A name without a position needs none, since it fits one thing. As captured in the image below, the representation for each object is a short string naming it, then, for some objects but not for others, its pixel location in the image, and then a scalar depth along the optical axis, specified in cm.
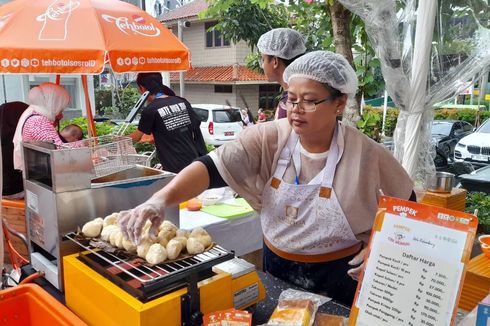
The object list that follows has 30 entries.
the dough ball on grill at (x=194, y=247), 144
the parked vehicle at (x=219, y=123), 1269
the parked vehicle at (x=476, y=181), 547
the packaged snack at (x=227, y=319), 126
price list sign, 95
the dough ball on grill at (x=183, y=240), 146
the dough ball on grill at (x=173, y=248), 140
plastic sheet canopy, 333
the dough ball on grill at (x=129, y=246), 146
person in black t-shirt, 391
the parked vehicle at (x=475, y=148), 913
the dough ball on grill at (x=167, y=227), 155
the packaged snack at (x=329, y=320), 132
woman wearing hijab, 300
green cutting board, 287
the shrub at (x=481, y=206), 472
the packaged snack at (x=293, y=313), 127
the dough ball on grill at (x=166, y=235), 149
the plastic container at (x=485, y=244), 271
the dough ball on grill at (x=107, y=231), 155
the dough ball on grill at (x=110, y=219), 163
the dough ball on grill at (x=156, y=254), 137
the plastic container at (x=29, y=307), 145
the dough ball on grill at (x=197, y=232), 152
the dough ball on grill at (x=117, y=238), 150
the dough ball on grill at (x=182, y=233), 153
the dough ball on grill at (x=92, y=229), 160
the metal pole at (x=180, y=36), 1094
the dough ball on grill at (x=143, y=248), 142
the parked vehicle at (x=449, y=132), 1116
